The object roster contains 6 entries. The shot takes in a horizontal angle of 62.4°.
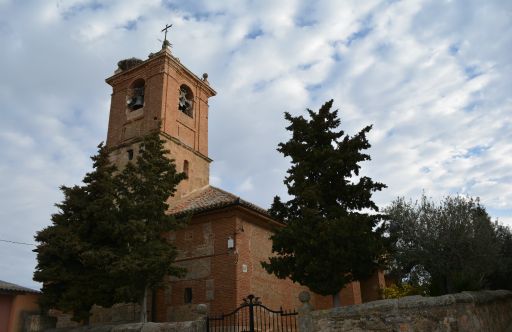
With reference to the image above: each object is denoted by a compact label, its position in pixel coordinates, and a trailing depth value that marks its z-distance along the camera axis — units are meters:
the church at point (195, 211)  14.50
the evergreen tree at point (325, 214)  9.75
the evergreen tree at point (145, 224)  11.38
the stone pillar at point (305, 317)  7.90
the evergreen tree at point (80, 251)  11.91
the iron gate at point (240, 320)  12.95
